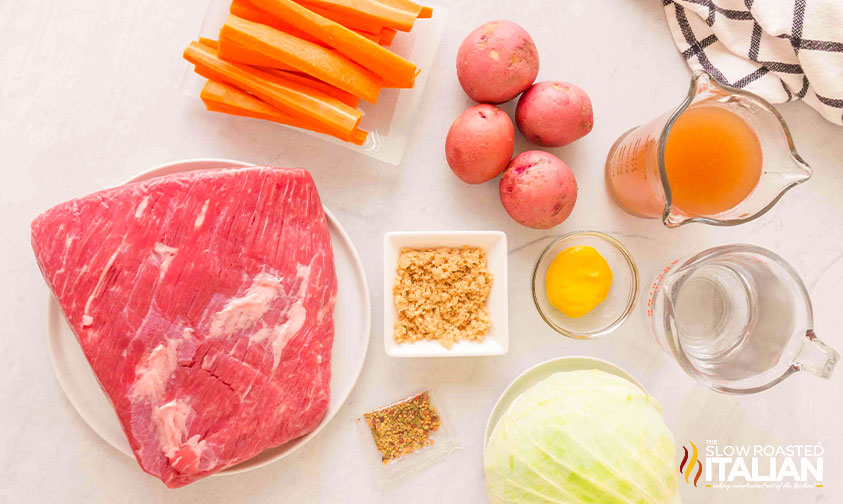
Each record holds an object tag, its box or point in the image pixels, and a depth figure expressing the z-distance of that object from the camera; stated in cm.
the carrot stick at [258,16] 63
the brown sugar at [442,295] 64
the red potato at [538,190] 63
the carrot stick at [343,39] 62
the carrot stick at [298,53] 62
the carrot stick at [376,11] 62
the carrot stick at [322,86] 64
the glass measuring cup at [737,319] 60
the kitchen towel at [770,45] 64
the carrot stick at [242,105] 64
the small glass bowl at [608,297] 66
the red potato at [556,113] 63
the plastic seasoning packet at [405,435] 67
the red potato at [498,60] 62
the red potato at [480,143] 62
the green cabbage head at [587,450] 56
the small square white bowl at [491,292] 63
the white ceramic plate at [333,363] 64
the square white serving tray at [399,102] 67
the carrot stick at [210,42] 65
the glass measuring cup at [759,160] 59
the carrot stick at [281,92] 63
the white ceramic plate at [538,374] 66
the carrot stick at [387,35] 65
